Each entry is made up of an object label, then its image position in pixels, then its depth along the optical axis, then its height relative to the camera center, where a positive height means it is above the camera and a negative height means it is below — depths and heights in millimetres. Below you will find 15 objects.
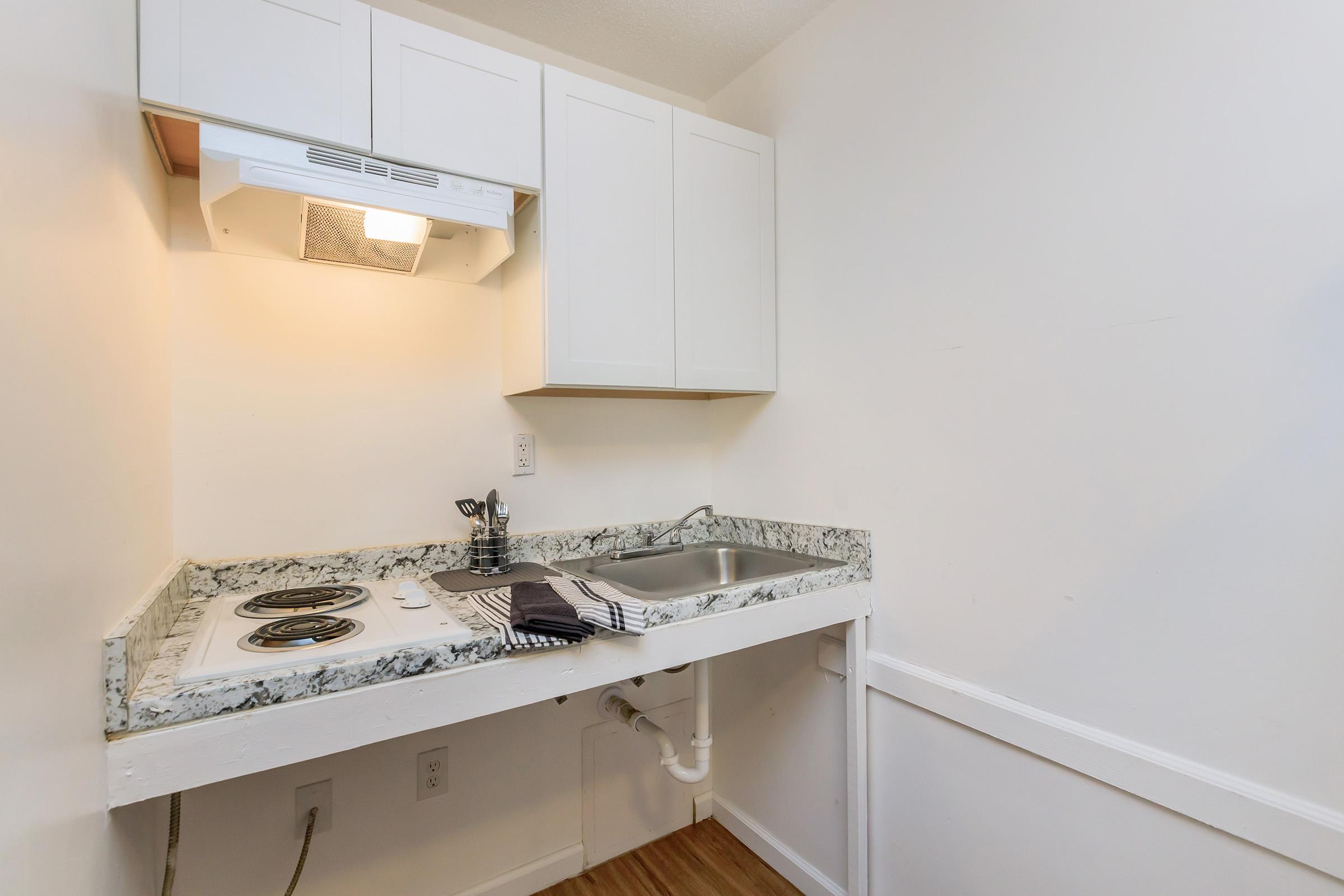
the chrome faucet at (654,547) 1902 -320
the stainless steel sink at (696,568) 1788 -370
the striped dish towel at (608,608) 1193 -326
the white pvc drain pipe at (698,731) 1685 -797
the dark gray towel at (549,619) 1122 -315
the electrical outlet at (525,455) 1797 -11
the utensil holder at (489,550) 1592 -261
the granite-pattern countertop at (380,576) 878 -332
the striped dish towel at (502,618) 1107 -329
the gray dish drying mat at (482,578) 1468 -325
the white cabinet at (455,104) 1278 +781
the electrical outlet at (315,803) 1437 -841
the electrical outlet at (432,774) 1582 -851
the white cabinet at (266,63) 1071 +740
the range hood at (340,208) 1132 +514
